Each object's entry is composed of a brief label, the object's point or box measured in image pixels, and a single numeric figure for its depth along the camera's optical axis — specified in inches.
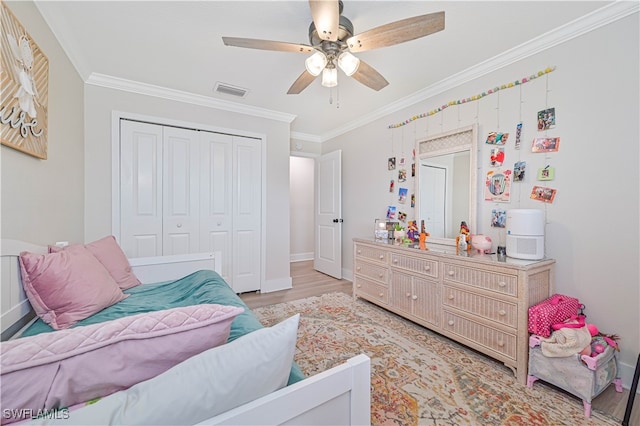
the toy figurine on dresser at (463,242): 89.1
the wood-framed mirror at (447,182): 97.7
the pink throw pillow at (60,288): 49.5
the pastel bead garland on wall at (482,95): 80.7
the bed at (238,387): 21.2
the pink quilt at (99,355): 21.4
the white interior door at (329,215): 165.3
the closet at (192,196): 112.3
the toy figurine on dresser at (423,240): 99.9
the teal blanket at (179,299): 48.7
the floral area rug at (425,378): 56.7
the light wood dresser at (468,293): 69.0
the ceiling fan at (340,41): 55.9
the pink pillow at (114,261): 71.1
